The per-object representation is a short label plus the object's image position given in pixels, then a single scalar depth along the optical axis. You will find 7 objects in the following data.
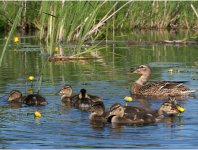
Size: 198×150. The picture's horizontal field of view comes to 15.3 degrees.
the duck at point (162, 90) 13.93
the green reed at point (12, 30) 9.30
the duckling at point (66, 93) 12.84
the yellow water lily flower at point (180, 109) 11.23
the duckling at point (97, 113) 10.97
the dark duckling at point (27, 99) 12.17
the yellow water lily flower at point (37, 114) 10.98
